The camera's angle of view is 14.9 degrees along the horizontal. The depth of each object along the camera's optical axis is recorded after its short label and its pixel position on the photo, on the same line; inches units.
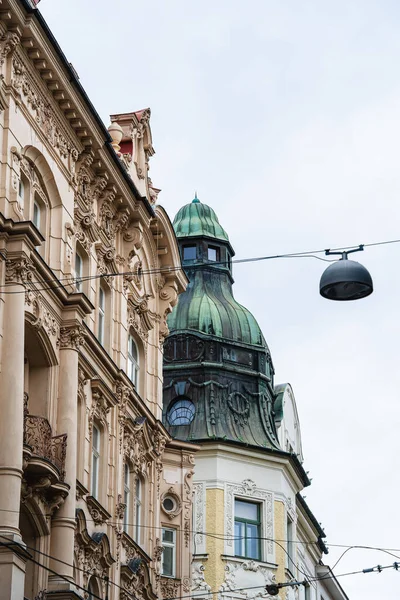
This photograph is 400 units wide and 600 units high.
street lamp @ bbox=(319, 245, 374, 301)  1042.1
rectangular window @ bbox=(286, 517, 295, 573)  1988.8
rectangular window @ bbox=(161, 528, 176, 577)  1608.0
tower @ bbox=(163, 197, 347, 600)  1884.8
